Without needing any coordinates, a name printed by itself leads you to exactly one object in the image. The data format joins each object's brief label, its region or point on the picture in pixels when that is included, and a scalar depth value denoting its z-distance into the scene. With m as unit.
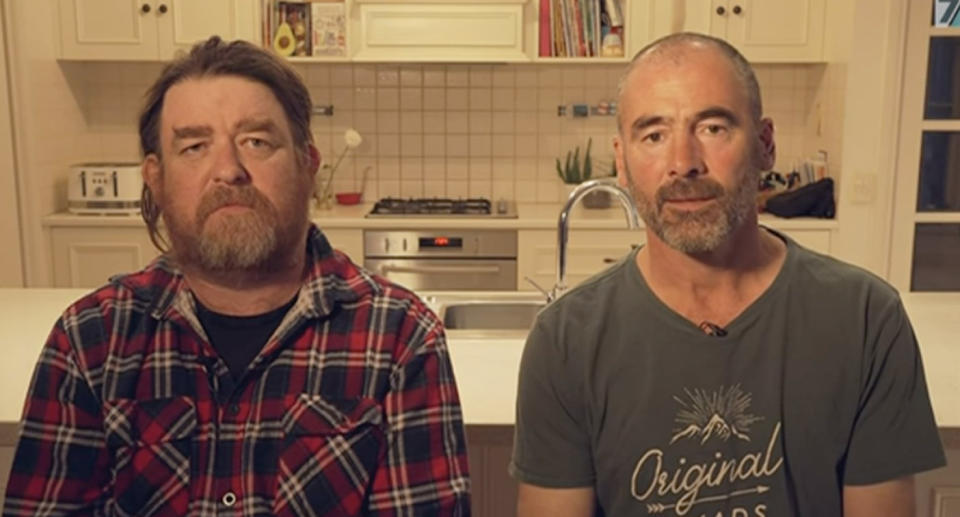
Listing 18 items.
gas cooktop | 3.77
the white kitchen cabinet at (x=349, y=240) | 3.66
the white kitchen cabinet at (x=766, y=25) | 3.70
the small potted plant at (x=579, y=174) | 3.94
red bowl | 4.06
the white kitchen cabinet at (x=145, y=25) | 3.73
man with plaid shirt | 1.26
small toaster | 3.69
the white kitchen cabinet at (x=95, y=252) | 3.69
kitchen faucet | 1.91
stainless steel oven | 3.66
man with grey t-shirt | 1.26
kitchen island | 1.49
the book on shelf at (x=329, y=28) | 3.72
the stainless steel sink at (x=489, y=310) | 2.51
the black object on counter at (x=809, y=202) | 3.61
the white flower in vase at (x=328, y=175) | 3.93
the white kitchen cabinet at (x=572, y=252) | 3.66
